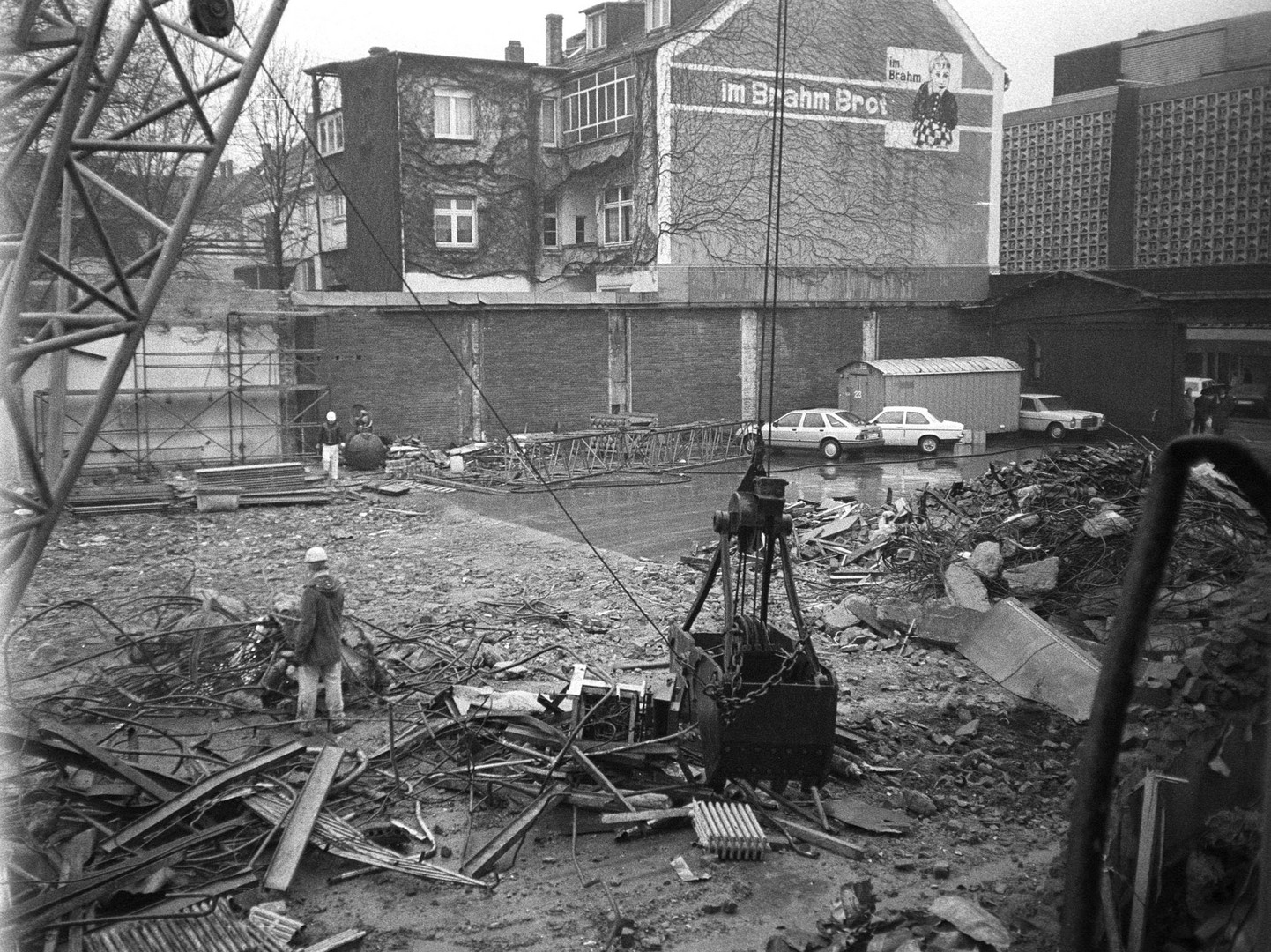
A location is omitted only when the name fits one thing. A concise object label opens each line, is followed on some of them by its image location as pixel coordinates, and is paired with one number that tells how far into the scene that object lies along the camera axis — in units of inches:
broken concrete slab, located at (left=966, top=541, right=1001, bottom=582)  542.0
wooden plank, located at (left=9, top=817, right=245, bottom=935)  252.1
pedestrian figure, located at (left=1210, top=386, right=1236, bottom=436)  878.4
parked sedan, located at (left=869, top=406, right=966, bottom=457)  1241.4
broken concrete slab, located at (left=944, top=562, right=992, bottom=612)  519.8
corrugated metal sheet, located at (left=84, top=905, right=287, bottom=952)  251.1
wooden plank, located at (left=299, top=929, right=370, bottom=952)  257.9
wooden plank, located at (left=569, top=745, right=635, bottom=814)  324.9
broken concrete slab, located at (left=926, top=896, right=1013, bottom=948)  236.8
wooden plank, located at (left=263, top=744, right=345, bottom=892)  281.3
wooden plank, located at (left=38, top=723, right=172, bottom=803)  307.7
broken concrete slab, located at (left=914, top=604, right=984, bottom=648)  513.0
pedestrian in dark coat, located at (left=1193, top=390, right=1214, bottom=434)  898.1
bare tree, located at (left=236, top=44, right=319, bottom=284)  1656.0
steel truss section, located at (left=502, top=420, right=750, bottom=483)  1089.4
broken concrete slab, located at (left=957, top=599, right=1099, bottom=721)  436.5
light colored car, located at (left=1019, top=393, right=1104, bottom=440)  1325.0
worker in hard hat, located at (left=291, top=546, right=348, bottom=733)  393.7
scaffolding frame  1040.8
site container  1330.0
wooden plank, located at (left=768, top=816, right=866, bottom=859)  310.0
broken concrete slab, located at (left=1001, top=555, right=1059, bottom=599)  529.7
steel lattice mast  278.5
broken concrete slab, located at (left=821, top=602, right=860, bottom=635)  549.3
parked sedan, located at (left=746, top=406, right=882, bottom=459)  1225.4
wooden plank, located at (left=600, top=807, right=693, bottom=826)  317.7
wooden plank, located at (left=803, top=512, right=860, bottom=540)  728.3
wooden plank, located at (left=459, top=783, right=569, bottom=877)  299.0
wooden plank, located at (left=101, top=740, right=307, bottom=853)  291.7
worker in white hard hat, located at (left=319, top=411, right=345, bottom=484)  1025.5
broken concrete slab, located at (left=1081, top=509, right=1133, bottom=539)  545.6
